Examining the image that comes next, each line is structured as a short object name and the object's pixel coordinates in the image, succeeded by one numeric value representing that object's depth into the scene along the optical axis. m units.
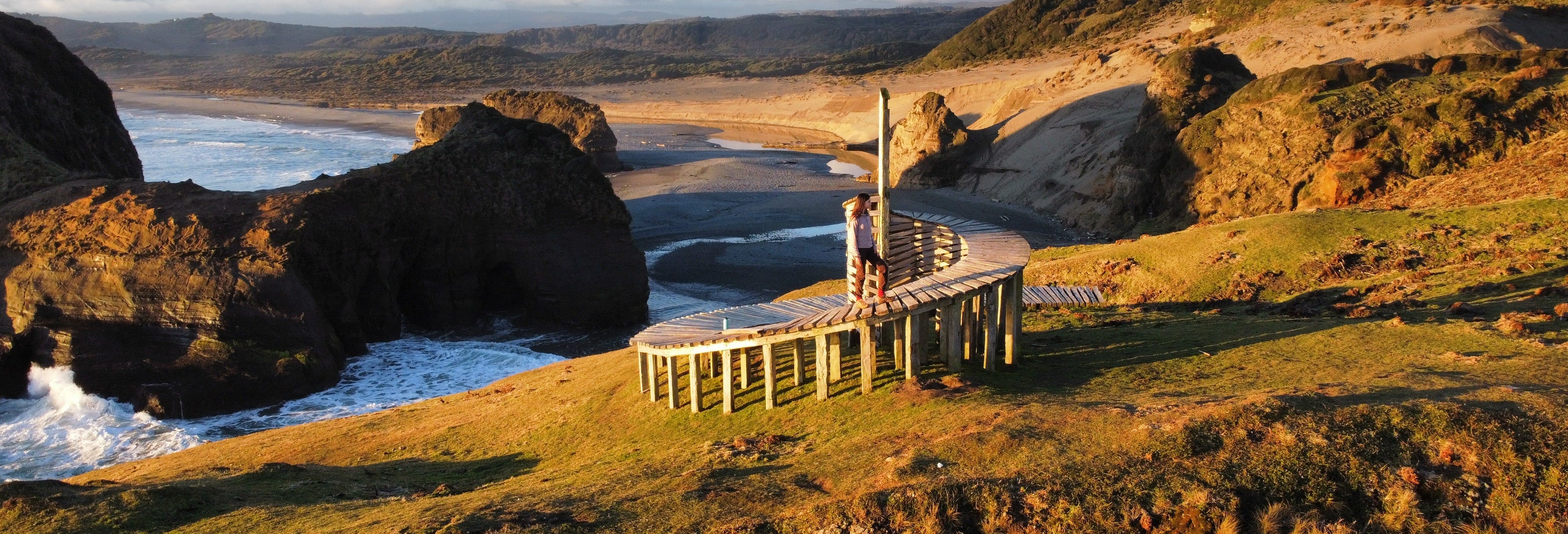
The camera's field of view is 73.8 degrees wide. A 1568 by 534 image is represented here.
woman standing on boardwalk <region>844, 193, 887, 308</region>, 10.48
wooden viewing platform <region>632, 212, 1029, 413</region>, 10.05
